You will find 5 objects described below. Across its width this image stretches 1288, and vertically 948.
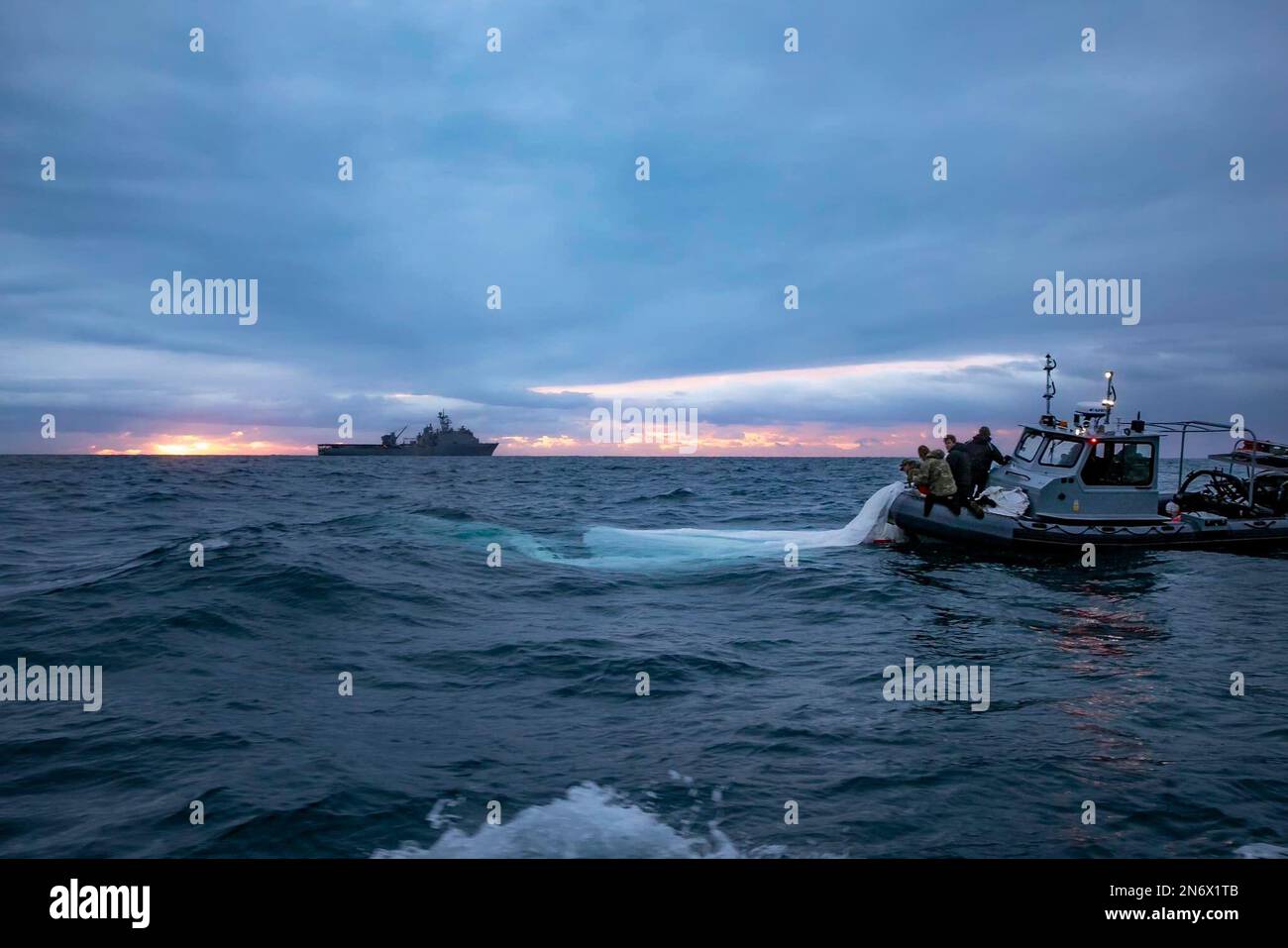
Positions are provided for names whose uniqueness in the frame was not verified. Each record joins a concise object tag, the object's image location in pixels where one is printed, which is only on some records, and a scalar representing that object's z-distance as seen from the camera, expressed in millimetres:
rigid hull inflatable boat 20266
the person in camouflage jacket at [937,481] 20906
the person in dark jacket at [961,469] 21344
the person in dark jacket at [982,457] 22078
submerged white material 22547
